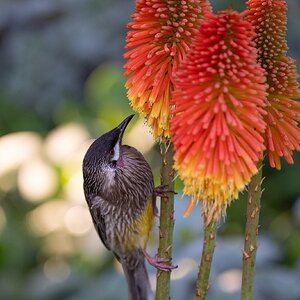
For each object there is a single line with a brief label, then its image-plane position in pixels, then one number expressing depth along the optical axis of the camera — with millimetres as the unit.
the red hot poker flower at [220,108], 3934
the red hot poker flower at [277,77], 4270
